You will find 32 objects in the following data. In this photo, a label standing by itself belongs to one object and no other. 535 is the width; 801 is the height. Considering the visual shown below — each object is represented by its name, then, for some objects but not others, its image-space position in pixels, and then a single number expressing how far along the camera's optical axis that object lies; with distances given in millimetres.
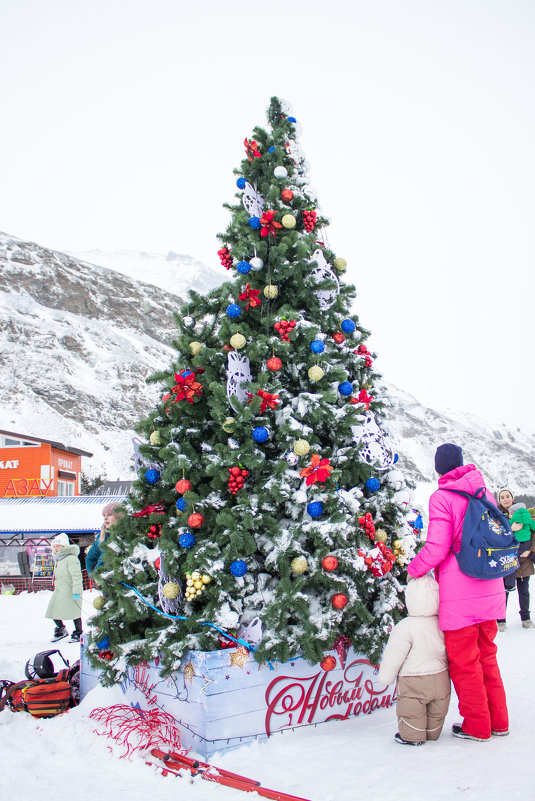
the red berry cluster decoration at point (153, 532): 4406
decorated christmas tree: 3760
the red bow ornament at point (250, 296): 4574
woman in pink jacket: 3225
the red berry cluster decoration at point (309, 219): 5031
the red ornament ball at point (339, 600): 3715
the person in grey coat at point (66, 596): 7637
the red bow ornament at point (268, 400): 4145
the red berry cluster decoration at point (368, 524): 4102
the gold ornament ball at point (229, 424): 4164
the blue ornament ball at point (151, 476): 4449
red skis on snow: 2781
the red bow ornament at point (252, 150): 5219
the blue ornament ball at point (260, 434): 4059
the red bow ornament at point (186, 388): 4426
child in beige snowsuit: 3266
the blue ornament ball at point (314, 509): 3908
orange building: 24500
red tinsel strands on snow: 3490
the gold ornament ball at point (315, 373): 4328
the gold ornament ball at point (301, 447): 3961
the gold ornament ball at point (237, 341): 4273
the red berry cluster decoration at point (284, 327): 4391
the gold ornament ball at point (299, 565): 3723
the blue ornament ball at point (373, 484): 4418
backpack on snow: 4191
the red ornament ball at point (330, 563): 3707
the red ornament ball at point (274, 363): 4270
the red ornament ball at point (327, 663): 3766
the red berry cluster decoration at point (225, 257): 5105
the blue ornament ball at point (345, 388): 4543
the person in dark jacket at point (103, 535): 4561
